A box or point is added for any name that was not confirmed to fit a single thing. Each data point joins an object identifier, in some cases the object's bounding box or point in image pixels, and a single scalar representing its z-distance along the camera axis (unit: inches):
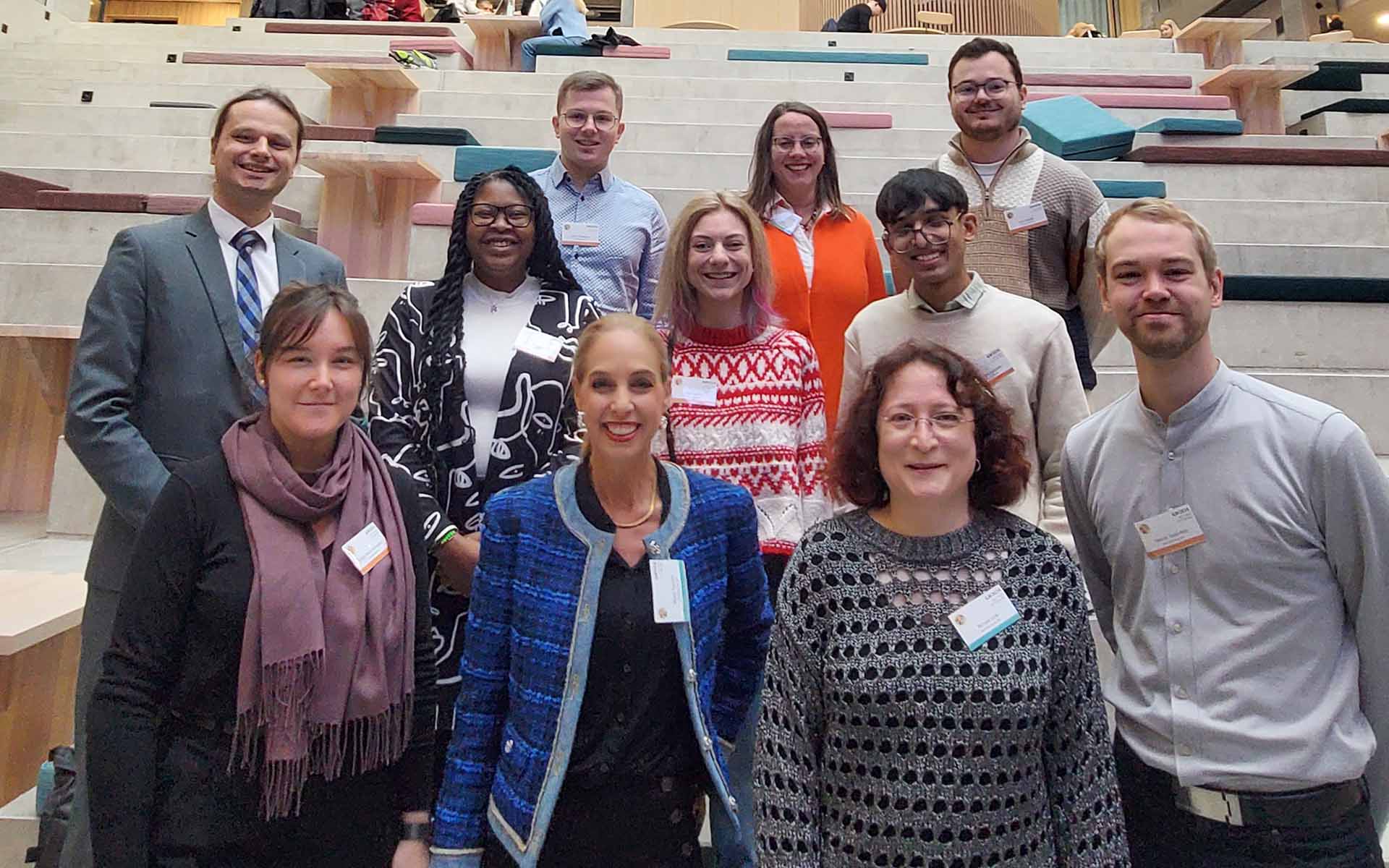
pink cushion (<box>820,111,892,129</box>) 167.5
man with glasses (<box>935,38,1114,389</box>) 68.1
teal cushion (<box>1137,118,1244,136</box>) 158.6
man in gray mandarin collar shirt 39.5
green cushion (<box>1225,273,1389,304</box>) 116.7
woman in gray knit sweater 35.6
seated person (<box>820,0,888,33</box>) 266.5
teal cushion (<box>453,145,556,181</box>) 138.6
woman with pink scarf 38.2
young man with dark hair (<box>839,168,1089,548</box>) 54.6
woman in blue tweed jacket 40.9
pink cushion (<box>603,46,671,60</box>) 228.1
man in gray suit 49.2
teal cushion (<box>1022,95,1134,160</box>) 141.1
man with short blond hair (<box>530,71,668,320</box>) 77.4
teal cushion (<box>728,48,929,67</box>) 229.6
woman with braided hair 54.4
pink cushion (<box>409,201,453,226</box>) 121.6
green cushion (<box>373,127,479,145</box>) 147.9
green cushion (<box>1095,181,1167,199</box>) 131.3
